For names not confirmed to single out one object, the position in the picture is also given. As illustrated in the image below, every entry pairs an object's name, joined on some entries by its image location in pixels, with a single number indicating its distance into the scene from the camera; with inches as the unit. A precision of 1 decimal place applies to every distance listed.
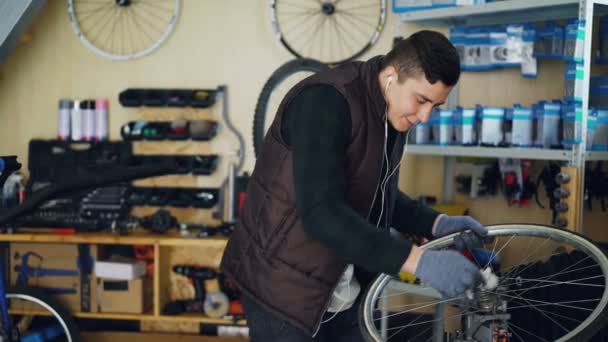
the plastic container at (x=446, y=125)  128.6
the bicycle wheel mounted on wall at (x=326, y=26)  147.6
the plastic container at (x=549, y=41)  125.8
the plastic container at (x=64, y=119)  155.3
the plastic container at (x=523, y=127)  119.2
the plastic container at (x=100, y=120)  155.3
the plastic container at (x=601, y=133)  115.9
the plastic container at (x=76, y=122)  155.2
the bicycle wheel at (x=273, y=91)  146.4
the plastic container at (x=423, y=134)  132.0
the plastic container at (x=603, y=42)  126.6
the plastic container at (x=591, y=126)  114.3
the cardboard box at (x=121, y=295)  144.3
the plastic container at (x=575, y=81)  108.9
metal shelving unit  109.7
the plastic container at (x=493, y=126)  122.5
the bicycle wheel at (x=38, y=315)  137.6
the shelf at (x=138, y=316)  143.2
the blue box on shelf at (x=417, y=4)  127.6
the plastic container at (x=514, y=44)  129.4
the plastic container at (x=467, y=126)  125.4
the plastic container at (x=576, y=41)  108.6
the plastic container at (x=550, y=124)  115.9
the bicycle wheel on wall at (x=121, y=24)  155.5
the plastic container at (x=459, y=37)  133.6
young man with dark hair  62.2
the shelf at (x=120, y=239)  139.4
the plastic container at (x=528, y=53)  128.1
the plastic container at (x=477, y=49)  132.1
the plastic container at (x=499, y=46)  130.3
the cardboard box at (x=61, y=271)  145.4
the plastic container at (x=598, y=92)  121.4
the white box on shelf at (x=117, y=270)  143.3
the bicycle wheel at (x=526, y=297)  69.6
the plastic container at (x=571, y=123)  109.9
